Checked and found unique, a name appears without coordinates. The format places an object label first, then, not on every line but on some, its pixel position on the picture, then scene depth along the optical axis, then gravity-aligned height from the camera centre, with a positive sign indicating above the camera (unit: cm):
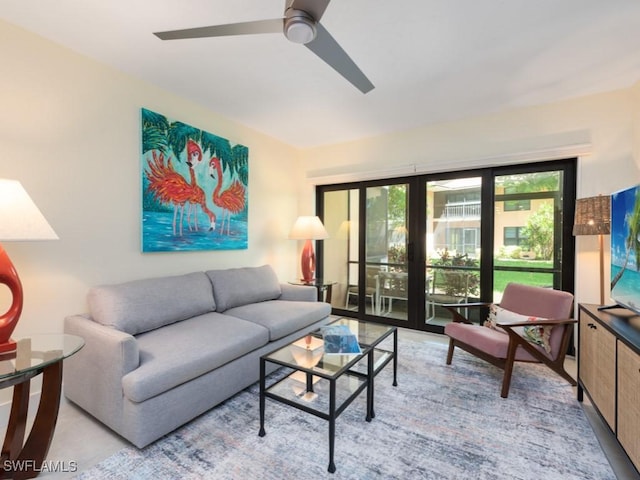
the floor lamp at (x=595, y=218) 235 +16
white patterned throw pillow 231 -73
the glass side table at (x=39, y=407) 139 -87
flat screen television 171 -6
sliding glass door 302 -3
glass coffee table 165 -93
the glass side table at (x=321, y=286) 383 -67
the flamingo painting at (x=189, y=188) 264 +47
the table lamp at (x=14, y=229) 144 +2
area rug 151 -119
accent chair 224 -78
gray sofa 166 -74
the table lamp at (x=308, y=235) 369 +1
